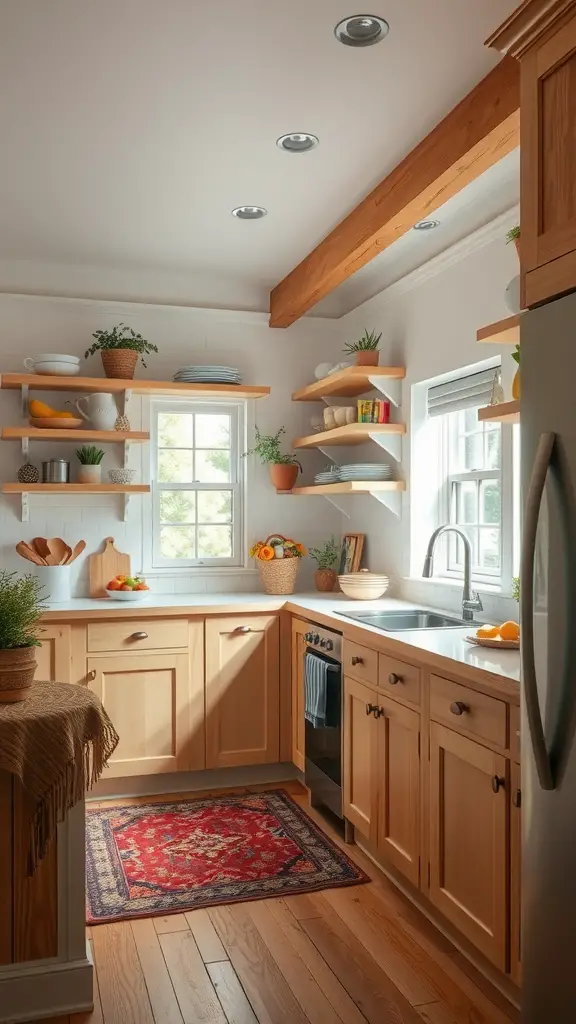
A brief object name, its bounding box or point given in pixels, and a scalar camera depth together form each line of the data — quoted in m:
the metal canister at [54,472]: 4.32
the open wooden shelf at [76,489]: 4.26
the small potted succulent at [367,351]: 4.23
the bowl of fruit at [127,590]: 4.22
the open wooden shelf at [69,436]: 4.22
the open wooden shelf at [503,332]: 2.72
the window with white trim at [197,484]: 4.75
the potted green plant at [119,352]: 4.39
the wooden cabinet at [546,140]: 1.61
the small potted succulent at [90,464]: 4.40
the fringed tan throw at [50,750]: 2.17
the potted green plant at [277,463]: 4.84
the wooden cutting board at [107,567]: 4.50
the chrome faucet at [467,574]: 3.28
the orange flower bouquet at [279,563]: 4.59
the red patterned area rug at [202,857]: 3.01
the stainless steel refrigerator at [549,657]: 1.56
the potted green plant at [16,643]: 2.25
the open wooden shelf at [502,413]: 2.77
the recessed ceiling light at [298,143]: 2.95
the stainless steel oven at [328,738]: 3.52
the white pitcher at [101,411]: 4.39
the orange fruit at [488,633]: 2.78
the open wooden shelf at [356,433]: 4.17
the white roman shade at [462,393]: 3.61
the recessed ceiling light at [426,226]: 3.72
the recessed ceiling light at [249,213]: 3.66
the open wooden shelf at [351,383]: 4.18
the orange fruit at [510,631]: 2.65
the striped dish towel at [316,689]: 3.60
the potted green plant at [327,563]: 4.81
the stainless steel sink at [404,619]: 3.63
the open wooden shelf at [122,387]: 4.24
